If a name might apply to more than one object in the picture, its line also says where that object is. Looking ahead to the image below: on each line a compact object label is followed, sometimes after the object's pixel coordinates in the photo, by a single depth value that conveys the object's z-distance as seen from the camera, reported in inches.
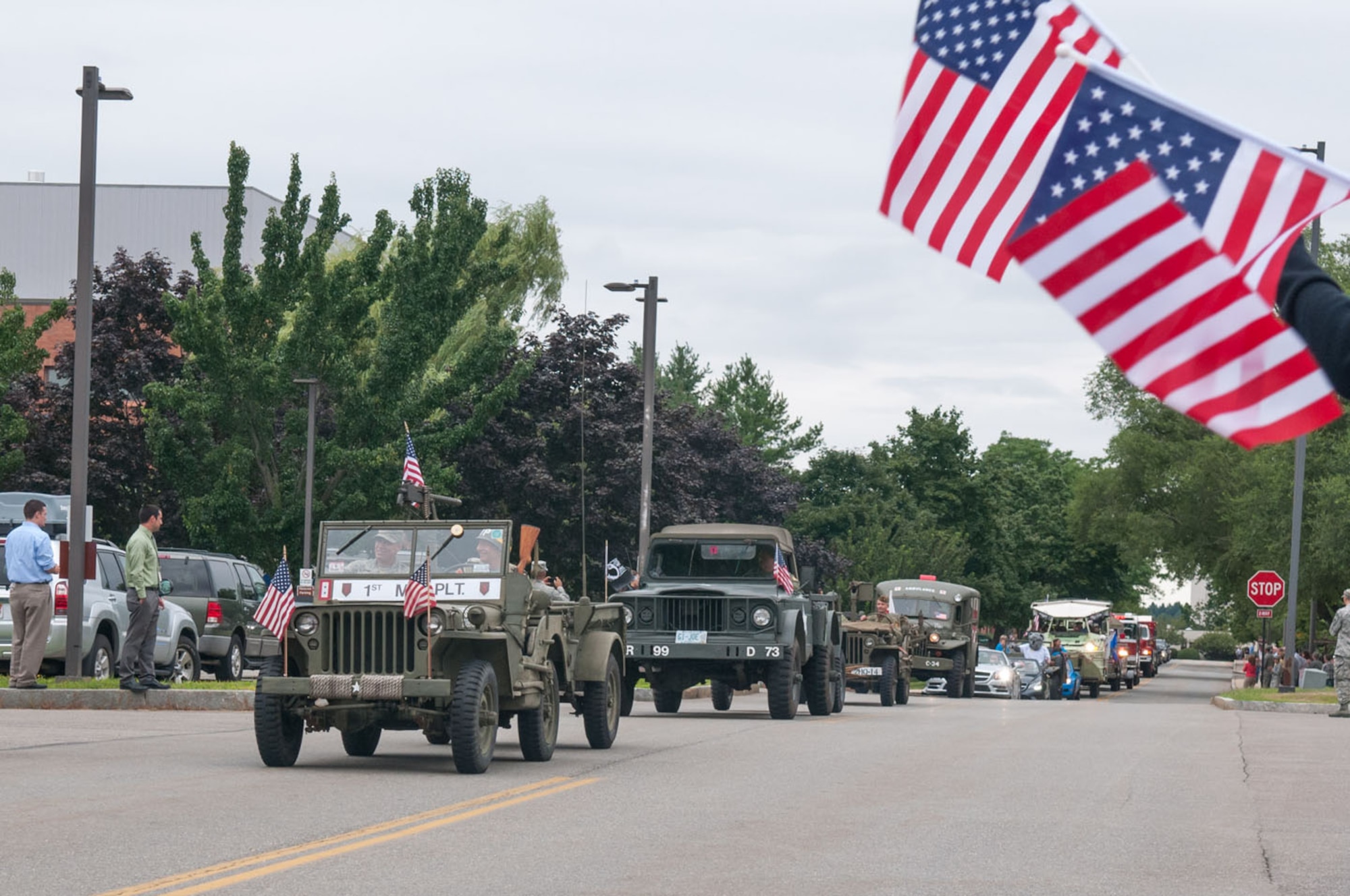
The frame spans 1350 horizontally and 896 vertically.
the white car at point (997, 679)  1817.2
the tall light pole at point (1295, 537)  1568.7
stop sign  1701.5
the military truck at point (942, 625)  1653.5
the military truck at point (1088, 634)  2128.4
